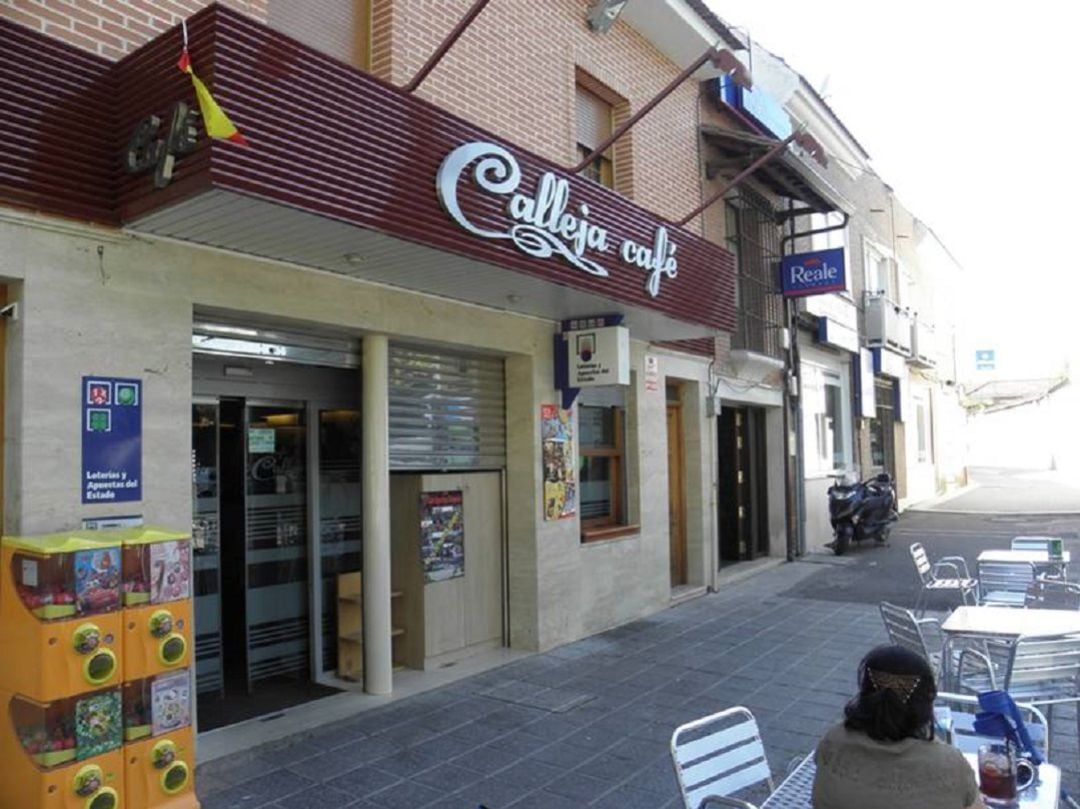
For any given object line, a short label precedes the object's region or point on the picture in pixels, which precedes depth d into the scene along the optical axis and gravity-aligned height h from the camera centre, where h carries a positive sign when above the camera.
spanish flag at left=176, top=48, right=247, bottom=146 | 3.78 +1.54
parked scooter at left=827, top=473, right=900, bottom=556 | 13.74 -1.14
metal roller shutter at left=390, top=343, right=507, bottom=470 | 6.73 +0.36
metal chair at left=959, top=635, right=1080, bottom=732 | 4.33 -1.20
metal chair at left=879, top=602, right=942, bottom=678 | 4.80 -1.10
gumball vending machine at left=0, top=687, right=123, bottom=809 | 3.62 -1.27
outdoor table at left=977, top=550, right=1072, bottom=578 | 7.71 -1.11
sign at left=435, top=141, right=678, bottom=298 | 5.21 +1.66
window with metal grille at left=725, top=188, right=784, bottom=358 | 12.04 +2.65
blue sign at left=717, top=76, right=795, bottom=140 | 11.17 +4.69
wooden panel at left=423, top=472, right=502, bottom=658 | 6.99 -1.15
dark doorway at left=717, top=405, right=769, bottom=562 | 12.95 -0.63
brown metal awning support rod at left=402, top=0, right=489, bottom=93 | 5.18 +2.55
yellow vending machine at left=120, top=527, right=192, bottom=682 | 3.91 -0.67
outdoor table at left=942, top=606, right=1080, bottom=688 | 4.81 -1.11
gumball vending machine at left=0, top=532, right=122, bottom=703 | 3.62 -0.68
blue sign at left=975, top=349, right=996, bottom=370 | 34.38 +3.30
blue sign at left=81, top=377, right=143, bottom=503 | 4.30 +0.11
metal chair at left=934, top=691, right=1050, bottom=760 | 3.12 -1.13
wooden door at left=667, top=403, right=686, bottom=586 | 10.75 -0.49
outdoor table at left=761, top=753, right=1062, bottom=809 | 2.71 -1.22
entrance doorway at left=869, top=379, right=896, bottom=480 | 19.44 +0.26
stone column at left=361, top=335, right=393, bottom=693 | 6.16 -0.48
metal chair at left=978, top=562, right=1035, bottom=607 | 7.34 -1.26
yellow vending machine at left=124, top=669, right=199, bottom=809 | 3.91 -1.35
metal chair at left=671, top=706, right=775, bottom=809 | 3.04 -1.21
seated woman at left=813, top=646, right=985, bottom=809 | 2.31 -0.88
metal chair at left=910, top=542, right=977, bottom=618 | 7.95 -1.37
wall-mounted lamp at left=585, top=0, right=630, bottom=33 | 8.48 +4.42
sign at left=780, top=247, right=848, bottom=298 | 12.57 +2.61
